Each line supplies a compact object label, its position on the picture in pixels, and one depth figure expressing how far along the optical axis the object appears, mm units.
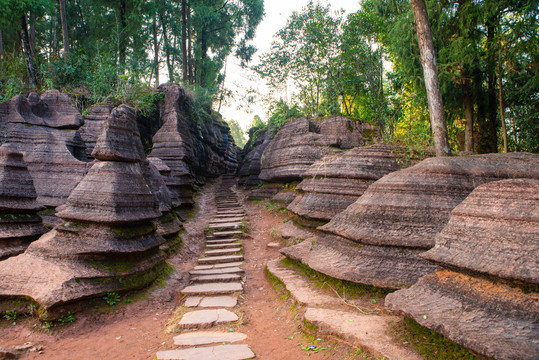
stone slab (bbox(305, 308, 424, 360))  2961
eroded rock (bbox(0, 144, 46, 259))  6246
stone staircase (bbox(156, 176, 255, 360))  3795
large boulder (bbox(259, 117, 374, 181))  11260
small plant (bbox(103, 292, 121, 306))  5137
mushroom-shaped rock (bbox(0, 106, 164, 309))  4867
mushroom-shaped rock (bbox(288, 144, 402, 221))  7293
